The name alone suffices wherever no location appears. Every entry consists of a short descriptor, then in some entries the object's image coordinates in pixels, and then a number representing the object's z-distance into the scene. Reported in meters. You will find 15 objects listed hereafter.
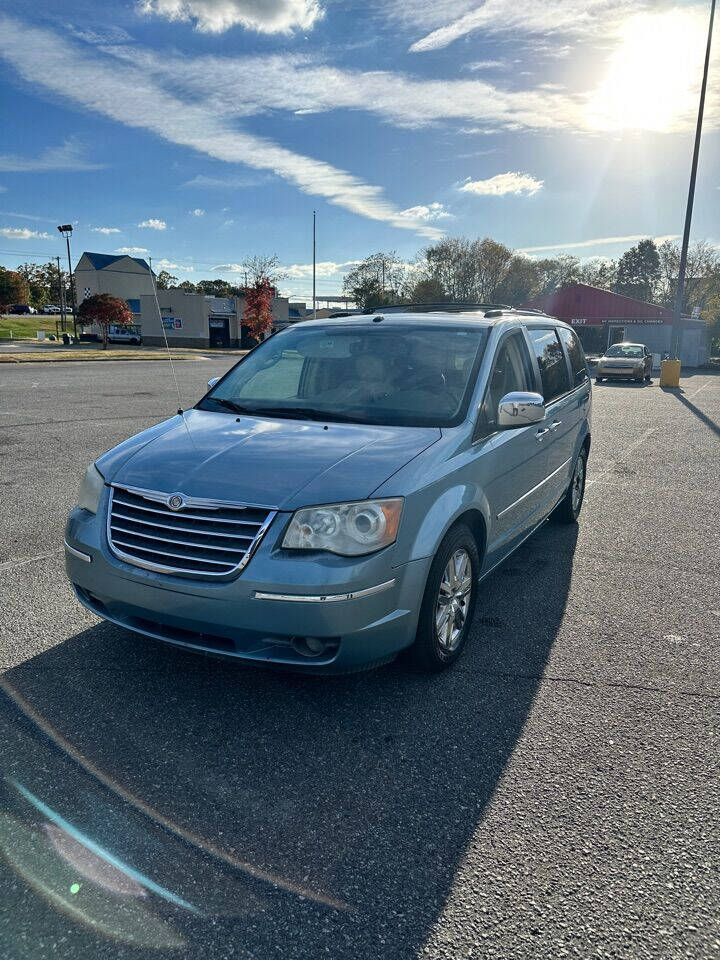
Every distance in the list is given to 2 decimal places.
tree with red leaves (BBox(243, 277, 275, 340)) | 67.81
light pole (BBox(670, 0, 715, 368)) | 24.08
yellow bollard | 24.94
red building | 52.81
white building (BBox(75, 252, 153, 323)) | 97.31
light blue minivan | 2.93
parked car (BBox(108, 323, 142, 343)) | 65.44
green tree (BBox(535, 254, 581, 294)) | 95.26
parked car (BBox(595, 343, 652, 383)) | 27.02
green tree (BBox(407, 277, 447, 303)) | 78.25
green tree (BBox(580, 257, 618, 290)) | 106.12
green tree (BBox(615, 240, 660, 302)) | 116.06
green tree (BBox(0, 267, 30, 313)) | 68.97
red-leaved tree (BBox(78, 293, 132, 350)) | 57.88
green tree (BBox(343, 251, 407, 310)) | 84.81
